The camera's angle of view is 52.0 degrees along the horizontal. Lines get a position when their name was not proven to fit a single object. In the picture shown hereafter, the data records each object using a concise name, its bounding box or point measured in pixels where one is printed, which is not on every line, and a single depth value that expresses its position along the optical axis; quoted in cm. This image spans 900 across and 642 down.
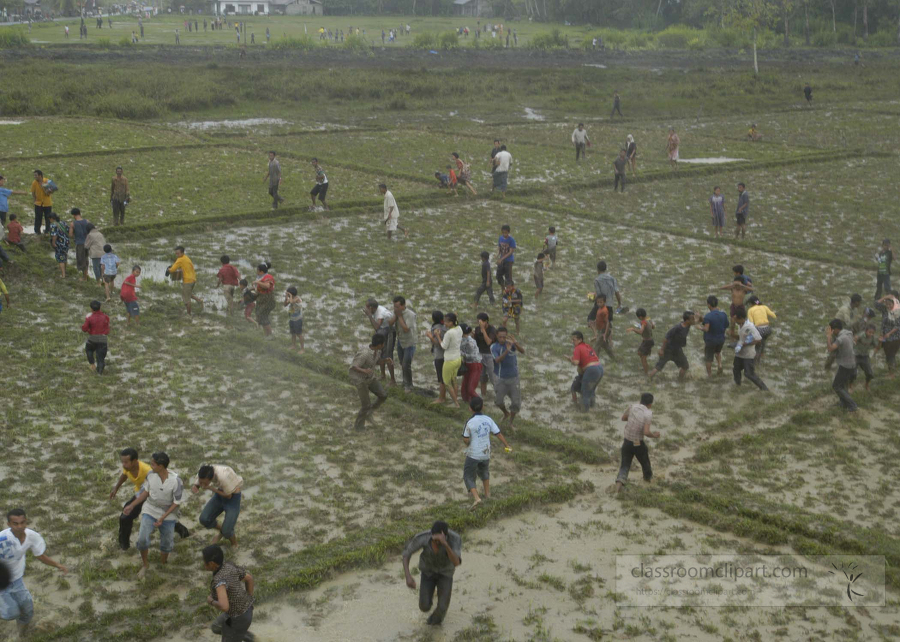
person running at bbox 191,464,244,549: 1012
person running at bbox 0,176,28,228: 2125
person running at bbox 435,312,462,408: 1380
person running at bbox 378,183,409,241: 2298
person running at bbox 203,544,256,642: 832
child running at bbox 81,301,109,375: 1466
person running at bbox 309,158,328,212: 2576
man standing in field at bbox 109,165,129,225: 2283
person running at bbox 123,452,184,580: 985
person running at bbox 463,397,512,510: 1104
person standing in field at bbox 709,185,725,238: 2384
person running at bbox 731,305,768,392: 1470
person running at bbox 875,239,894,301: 1841
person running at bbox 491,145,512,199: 2796
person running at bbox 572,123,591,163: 3403
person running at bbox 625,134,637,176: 3031
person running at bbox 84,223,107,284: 1885
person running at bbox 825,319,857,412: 1397
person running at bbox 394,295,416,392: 1461
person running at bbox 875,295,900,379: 1548
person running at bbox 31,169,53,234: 2150
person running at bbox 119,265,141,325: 1717
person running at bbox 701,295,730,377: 1522
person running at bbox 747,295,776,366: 1543
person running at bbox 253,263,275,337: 1686
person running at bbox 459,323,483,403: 1393
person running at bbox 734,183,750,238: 2339
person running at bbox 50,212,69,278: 1970
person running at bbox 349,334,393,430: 1312
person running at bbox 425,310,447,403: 1423
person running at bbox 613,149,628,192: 2861
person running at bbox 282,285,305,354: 1608
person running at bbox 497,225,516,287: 1884
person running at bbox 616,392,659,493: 1152
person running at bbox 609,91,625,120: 4604
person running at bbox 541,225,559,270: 2083
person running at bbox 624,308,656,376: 1509
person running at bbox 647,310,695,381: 1481
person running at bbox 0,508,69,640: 871
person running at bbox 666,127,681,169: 3250
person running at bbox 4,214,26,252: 2047
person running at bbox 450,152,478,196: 2845
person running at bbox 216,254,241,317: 1797
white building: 11935
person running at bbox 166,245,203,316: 1770
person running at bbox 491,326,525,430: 1333
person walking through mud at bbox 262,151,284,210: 2547
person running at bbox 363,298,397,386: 1468
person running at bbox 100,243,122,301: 1831
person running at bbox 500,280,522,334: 1728
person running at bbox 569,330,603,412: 1381
